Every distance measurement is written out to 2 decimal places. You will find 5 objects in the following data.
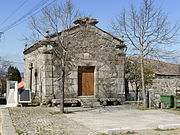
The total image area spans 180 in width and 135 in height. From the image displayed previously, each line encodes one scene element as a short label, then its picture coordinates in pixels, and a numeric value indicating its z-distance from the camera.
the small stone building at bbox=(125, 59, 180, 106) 17.27
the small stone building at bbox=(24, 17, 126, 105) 16.22
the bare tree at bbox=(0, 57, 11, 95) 33.76
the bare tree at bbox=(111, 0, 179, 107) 15.55
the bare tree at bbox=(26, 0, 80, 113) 13.55
